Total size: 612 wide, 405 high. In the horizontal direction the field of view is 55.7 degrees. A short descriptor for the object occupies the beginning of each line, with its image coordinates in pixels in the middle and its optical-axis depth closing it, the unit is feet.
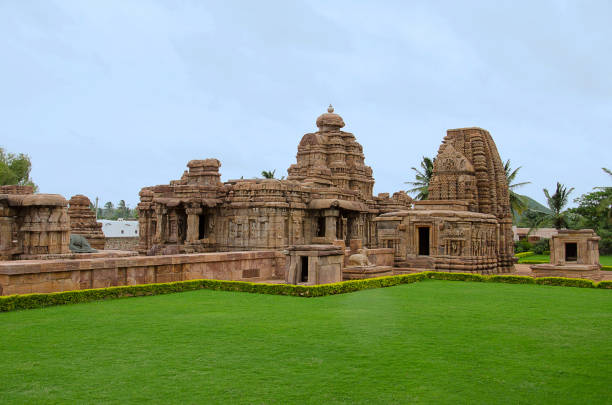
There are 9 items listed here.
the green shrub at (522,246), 132.87
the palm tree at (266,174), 176.96
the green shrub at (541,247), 129.70
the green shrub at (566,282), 53.67
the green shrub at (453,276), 60.18
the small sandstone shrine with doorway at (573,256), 66.33
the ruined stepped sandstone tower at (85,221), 98.22
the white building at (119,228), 149.28
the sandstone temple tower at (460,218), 68.39
